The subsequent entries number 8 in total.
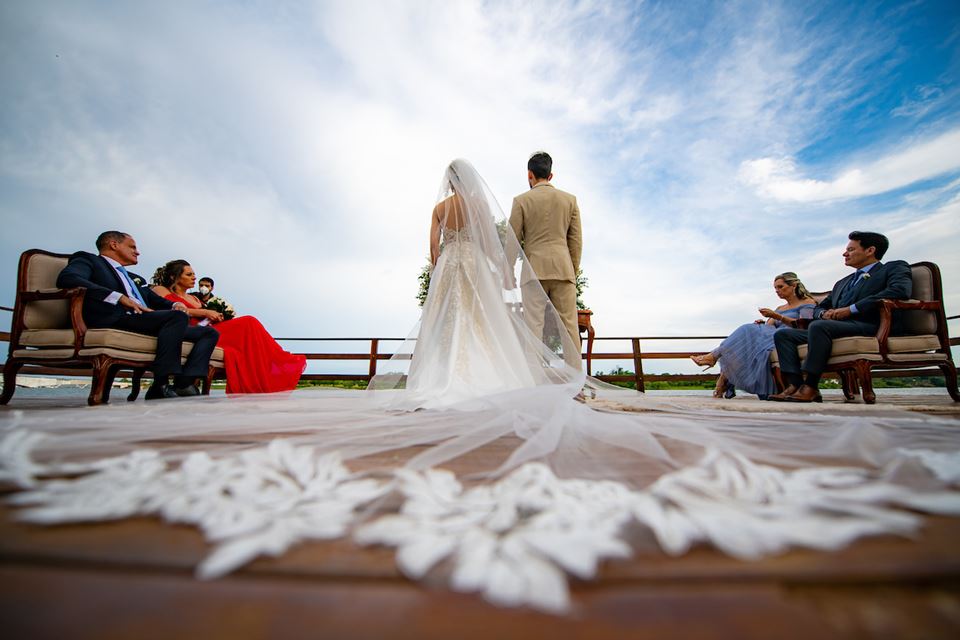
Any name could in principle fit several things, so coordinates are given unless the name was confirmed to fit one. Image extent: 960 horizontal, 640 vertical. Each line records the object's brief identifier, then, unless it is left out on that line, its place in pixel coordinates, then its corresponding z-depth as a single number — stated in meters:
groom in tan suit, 3.12
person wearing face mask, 4.62
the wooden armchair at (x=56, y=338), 2.51
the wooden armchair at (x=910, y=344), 2.92
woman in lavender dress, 4.09
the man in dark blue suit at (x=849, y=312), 3.00
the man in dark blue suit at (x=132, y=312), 2.62
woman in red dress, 3.88
